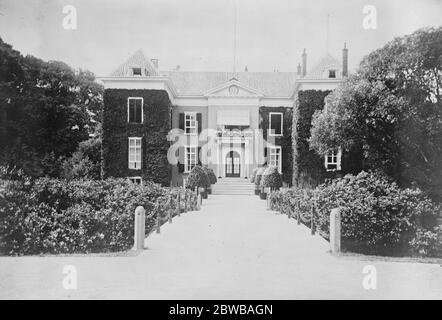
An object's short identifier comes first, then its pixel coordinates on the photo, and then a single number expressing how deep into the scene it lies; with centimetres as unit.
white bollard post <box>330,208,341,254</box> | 1101
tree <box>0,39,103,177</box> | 2314
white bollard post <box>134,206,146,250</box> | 1119
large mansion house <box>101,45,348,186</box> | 3278
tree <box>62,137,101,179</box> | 3350
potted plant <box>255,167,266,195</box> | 3054
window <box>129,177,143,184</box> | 3245
